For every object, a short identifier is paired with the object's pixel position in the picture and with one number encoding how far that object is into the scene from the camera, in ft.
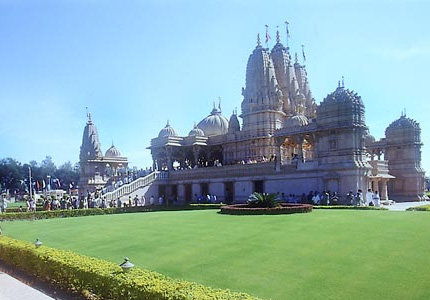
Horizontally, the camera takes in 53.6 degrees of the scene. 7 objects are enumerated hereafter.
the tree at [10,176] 348.38
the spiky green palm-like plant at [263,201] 85.66
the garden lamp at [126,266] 31.60
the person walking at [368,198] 115.36
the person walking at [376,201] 107.47
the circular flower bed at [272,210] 80.59
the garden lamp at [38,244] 45.46
